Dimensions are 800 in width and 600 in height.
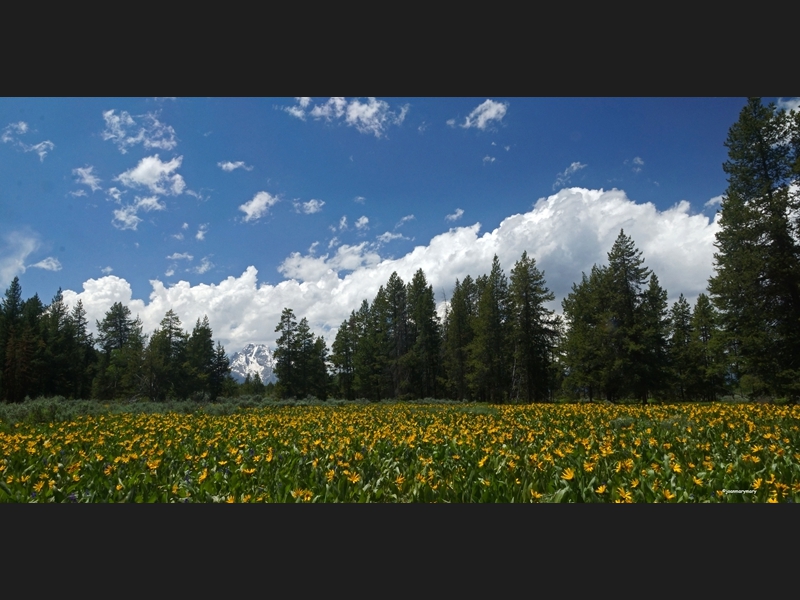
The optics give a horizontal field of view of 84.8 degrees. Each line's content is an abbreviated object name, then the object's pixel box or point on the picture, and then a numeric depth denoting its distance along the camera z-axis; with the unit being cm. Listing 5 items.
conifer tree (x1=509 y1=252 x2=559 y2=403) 3131
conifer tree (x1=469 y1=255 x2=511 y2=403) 3375
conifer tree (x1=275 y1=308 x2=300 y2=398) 4062
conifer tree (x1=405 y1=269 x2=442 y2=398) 4134
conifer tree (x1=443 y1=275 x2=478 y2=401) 3938
